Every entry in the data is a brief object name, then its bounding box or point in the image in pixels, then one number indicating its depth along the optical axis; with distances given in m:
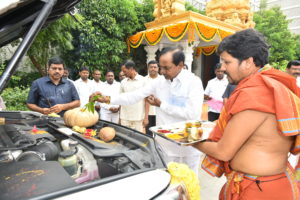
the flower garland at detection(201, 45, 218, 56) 14.00
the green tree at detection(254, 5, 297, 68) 22.58
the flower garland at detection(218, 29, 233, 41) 9.79
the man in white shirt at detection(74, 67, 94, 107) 5.79
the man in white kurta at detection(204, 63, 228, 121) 5.31
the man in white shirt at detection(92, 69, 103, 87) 6.34
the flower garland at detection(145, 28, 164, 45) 9.66
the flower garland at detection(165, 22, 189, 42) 8.78
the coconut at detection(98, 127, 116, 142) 1.85
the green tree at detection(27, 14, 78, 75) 7.15
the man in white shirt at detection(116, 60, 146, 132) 4.87
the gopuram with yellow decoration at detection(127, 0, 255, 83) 9.04
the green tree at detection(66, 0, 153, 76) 9.95
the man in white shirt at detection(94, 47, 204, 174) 2.61
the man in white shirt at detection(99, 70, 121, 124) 5.39
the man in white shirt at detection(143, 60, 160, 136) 5.02
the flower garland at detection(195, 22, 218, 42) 8.90
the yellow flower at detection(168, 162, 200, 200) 1.23
